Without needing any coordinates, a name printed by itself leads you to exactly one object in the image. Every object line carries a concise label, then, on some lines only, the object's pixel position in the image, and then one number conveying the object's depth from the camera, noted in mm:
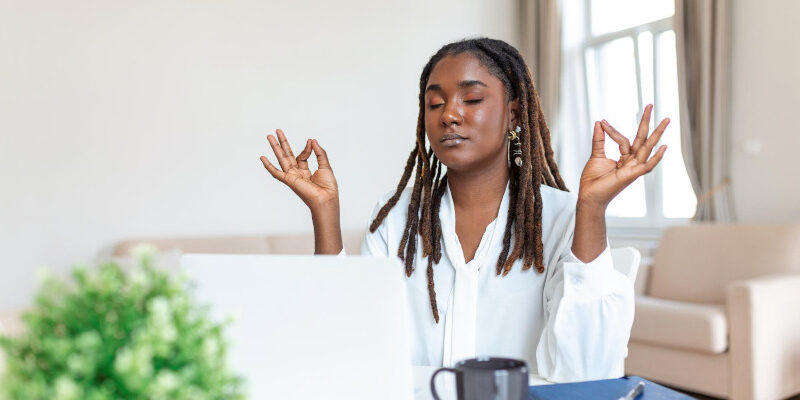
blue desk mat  905
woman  1175
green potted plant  344
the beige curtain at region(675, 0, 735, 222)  4129
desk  917
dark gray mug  629
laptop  605
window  4609
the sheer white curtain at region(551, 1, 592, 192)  5250
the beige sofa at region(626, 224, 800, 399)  2967
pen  875
